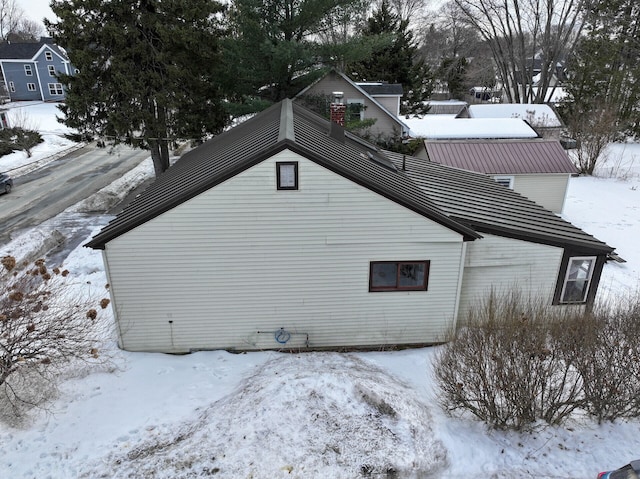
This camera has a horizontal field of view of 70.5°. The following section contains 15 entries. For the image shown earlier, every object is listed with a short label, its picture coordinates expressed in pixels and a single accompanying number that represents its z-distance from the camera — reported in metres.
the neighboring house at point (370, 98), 28.12
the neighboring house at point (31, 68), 56.38
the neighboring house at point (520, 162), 21.41
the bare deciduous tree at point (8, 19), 79.00
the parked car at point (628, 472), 6.03
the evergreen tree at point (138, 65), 21.55
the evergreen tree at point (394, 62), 42.06
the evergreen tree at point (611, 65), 36.06
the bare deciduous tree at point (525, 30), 41.69
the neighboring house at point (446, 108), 57.25
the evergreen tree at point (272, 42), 23.77
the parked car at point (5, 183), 26.38
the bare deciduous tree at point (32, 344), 8.23
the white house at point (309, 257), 10.20
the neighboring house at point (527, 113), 34.44
